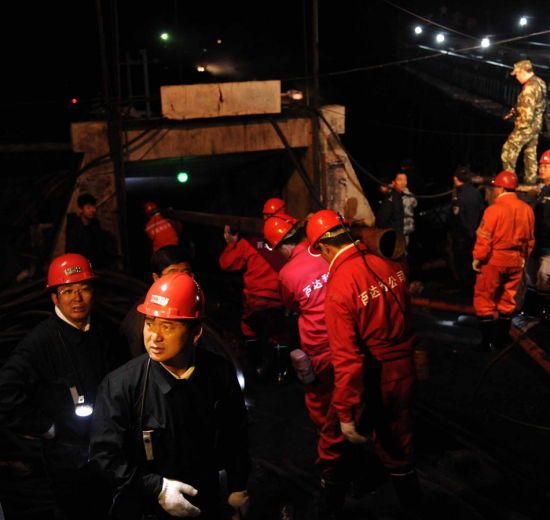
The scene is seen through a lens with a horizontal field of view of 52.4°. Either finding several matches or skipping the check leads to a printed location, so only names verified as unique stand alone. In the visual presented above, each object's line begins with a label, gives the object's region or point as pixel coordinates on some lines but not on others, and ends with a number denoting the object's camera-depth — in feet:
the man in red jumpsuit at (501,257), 23.54
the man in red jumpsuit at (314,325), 15.97
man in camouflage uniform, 31.81
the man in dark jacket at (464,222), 31.71
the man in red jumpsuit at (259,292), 22.82
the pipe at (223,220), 26.50
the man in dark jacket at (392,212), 32.45
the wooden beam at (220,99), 29.48
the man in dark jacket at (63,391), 11.89
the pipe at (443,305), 28.86
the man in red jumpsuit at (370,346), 13.37
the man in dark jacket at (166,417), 9.14
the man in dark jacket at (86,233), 26.07
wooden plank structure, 28.19
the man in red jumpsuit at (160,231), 28.89
